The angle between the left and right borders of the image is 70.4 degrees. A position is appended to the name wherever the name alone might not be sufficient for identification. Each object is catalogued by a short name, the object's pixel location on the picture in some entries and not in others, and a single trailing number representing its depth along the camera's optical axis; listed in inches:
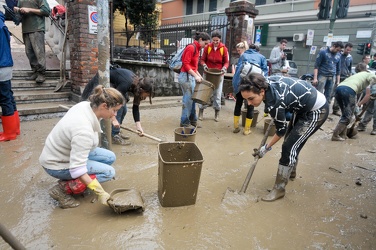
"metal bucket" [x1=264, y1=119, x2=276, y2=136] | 191.3
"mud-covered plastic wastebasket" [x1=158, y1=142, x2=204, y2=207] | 92.0
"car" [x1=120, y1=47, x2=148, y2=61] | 367.3
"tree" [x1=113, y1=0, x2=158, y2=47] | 697.0
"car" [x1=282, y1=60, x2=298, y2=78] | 621.6
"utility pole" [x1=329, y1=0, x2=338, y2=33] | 367.6
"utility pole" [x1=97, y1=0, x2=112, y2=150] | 117.0
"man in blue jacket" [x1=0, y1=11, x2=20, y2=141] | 145.9
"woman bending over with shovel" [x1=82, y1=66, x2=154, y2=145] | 129.2
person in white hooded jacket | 82.4
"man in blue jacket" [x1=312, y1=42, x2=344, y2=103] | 261.9
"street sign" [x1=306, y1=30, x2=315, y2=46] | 509.4
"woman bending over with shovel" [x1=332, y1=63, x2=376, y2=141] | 185.8
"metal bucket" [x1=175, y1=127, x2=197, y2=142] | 149.2
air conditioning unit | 738.9
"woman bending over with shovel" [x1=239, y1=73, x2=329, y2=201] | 99.1
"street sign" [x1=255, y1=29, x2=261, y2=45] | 365.8
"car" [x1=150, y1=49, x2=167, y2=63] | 337.1
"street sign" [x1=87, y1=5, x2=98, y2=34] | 203.8
